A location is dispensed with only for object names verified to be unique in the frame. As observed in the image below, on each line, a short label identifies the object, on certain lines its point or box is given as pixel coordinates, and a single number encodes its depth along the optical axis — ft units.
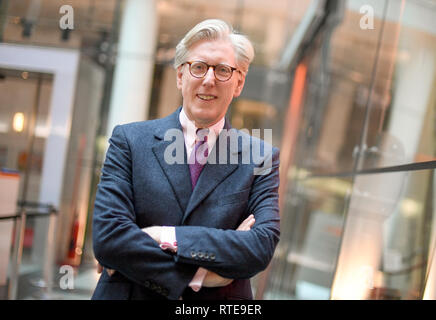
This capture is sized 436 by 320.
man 5.74
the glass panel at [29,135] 24.02
